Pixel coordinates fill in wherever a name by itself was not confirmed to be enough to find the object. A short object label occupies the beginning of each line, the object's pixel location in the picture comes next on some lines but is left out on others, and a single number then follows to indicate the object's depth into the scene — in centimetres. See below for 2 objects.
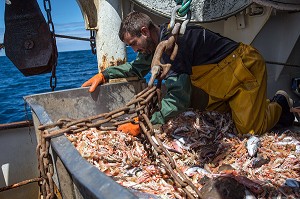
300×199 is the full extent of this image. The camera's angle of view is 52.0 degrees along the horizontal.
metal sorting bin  126
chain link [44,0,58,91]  421
